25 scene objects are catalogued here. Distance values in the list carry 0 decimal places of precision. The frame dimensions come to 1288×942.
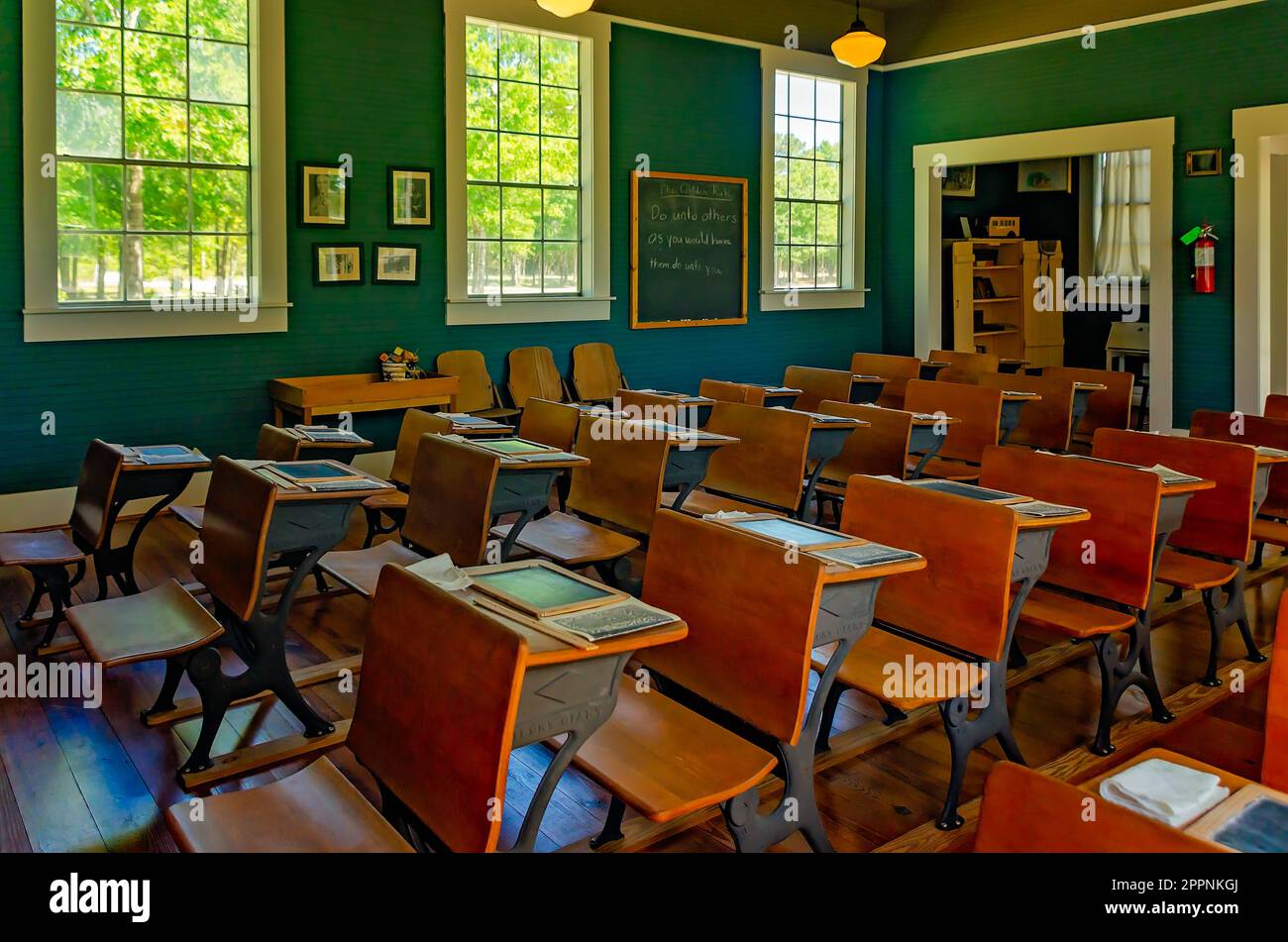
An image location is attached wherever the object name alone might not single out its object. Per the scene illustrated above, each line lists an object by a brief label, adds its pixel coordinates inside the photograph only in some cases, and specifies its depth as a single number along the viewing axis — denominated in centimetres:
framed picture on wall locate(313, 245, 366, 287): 696
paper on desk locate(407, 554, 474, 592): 231
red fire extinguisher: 809
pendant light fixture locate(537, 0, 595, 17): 599
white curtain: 1179
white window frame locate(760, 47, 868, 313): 933
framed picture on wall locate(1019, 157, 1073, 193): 1198
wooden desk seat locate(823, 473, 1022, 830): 276
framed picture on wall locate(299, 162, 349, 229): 683
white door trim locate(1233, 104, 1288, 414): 785
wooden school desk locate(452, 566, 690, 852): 190
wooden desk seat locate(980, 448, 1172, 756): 322
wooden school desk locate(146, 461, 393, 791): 307
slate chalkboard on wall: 861
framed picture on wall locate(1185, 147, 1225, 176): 807
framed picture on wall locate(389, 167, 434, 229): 722
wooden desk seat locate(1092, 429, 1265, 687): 376
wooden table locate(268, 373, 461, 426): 645
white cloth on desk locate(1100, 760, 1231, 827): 139
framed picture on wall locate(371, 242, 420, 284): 720
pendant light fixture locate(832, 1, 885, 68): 777
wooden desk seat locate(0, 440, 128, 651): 402
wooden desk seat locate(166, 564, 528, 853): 174
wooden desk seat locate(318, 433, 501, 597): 340
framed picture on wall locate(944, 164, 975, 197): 1135
